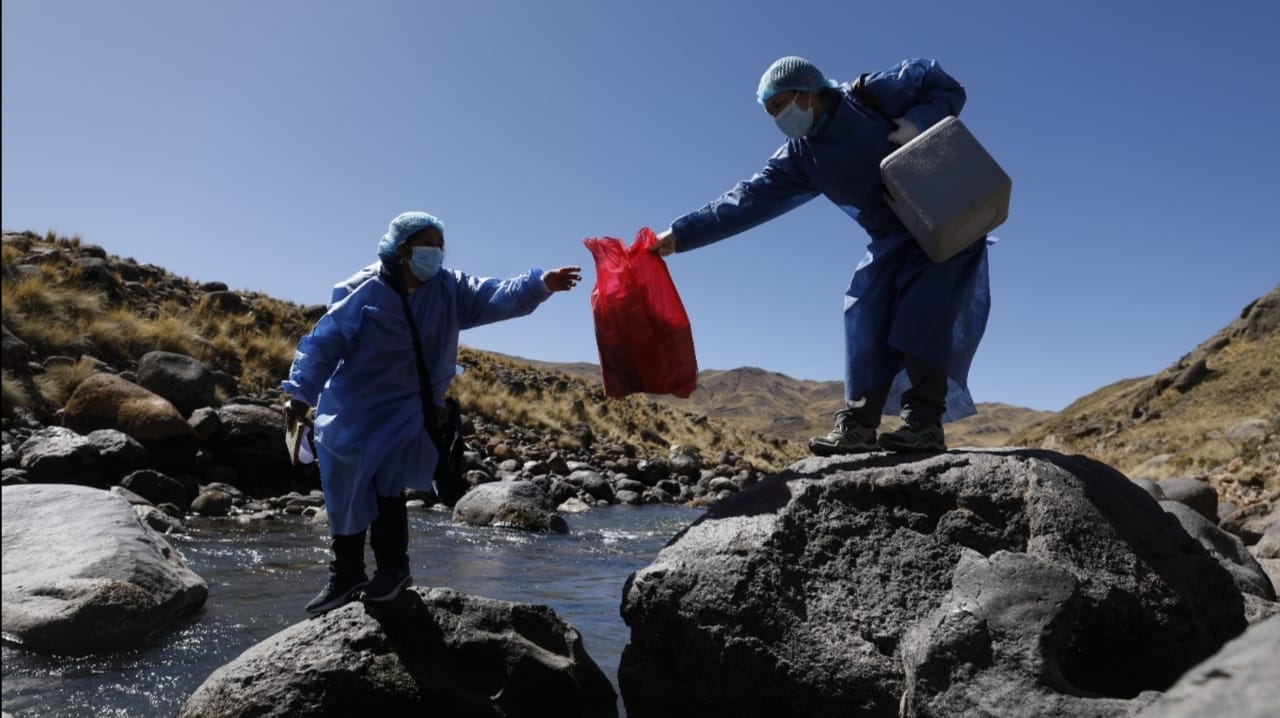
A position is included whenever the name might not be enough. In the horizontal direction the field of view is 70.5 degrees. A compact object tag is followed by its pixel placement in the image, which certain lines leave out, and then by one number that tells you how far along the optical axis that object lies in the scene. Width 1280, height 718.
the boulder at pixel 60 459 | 9.66
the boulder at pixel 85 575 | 5.18
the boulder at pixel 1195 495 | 12.38
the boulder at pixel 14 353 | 12.12
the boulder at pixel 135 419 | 11.27
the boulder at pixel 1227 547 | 5.34
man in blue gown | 4.11
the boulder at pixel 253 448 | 12.25
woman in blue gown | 3.90
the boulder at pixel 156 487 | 10.03
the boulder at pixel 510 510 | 11.46
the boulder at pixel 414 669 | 3.62
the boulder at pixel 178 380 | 13.13
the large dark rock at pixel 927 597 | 3.01
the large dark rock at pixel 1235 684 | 1.13
